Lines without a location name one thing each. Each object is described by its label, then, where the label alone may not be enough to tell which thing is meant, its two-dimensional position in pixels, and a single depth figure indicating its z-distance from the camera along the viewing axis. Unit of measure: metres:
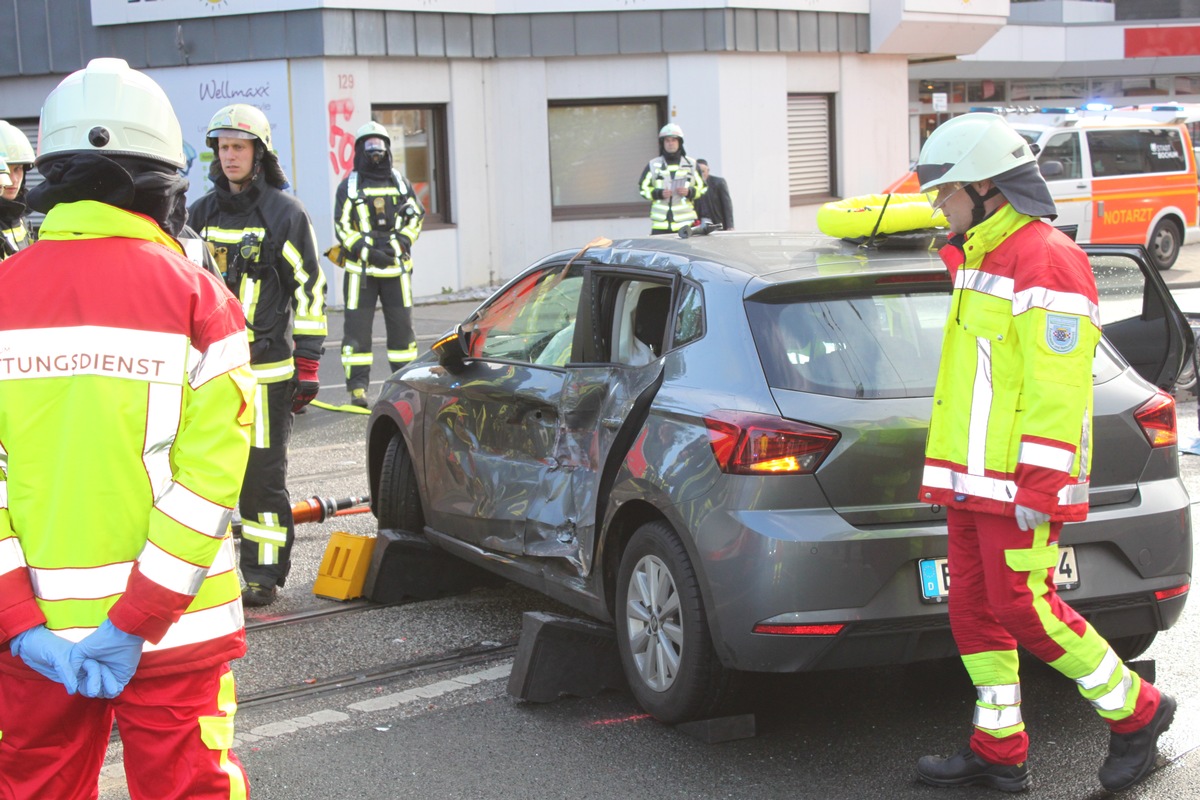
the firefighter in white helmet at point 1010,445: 3.80
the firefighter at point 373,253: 11.38
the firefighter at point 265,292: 6.07
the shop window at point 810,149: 21.86
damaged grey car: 4.17
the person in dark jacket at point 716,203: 16.81
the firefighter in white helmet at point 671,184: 15.84
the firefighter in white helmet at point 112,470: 2.78
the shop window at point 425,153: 18.92
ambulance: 19.17
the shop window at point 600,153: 20.31
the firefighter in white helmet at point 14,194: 7.41
